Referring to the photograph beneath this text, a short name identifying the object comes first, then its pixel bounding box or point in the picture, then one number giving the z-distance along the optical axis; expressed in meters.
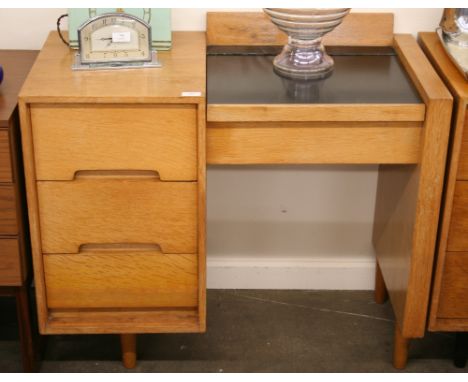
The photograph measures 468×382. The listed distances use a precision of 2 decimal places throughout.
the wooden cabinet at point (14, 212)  1.60
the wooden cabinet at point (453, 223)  1.61
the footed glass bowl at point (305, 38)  1.73
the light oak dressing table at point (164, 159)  1.58
